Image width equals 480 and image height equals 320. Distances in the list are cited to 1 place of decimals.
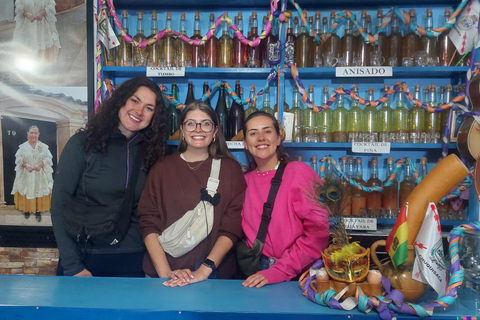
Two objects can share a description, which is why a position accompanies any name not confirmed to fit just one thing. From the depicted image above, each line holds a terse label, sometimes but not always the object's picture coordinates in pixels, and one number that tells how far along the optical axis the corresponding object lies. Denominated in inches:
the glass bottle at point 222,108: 101.3
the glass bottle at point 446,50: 93.1
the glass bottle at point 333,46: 95.8
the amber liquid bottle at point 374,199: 95.4
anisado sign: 87.1
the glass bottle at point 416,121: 93.4
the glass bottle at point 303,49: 96.2
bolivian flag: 38.6
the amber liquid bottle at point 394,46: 94.0
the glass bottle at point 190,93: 102.2
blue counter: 38.1
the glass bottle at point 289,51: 90.9
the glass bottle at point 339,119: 97.2
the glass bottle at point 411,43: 93.7
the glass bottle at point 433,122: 92.8
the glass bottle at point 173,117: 99.3
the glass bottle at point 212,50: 96.0
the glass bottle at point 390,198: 94.9
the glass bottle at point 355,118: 96.7
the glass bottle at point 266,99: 101.2
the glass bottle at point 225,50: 95.6
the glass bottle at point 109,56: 92.7
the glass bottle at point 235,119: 101.0
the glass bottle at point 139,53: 95.0
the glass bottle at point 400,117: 95.2
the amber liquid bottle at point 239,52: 96.5
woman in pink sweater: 54.8
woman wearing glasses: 62.7
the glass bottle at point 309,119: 96.3
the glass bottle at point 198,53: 94.7
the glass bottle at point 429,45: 93.7
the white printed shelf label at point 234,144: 89.1
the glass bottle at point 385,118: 96.7
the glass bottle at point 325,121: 97.9
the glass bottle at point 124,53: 95.9
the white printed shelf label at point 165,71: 88.3
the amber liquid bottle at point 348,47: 95.0
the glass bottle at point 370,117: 97.3
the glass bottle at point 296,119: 94.8
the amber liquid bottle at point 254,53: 94.0
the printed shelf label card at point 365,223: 88.7
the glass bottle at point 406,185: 96.1
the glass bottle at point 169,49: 95.6
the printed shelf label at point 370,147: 87.6
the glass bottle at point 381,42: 94.6
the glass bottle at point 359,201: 95.0
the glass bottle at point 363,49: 95.3
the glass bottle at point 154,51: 96.5
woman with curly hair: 64.4
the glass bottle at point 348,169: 94.6
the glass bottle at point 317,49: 95.4
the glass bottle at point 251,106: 97.4
